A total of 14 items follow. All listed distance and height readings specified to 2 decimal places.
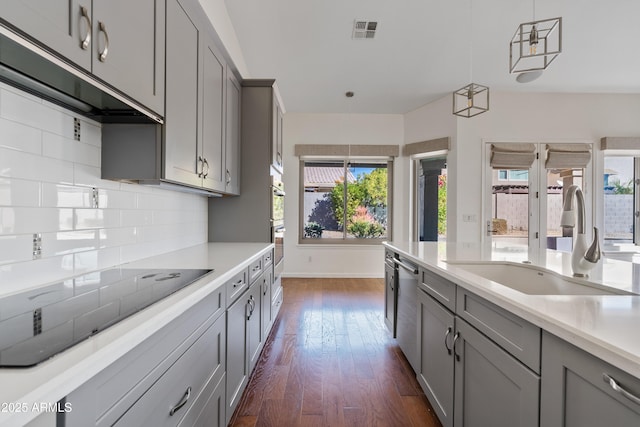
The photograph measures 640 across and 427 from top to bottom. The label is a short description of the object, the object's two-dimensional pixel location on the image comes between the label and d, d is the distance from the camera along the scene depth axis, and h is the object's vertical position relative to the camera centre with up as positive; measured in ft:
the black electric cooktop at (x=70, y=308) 1.90 -0.89
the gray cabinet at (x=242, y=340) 4.94 -2.53
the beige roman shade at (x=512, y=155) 14.21 +2.88
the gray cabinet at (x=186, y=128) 4.63 +1.64
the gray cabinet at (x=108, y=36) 2.46 +1.82
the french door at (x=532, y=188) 14.38 +1.32
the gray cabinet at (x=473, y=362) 2.99 -1.92
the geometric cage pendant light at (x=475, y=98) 9.43 +5.64
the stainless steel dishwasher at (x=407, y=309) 6.51 -2.27
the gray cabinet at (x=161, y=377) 1.95 -1.45
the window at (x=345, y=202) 17.40 +0.66
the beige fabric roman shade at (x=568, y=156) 14.37 +2.88
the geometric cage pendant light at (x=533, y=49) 5.24 +6.15
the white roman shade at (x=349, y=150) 16.80 +3.57
